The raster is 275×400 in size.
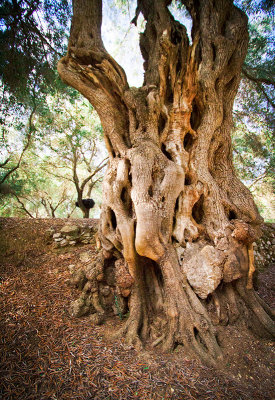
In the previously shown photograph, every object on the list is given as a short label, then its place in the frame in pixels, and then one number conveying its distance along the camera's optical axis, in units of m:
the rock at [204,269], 2.46
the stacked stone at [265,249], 5.30
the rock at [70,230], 4.60
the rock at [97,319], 2.50
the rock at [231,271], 2.53
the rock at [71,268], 3.56
